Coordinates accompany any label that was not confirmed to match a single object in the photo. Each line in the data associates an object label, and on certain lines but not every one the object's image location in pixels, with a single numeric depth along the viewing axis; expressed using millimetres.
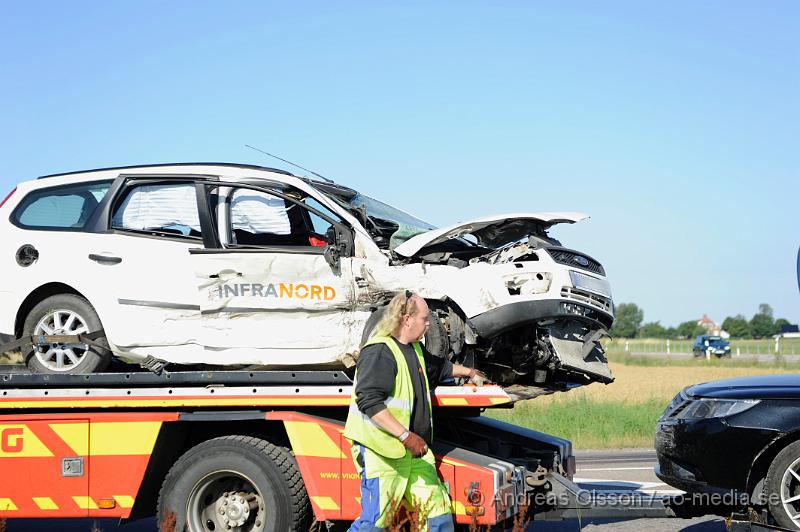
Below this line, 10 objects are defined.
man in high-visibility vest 5621
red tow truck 6375
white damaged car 7059
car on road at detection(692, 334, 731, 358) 63812
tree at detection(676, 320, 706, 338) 149250
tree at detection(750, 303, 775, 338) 147125
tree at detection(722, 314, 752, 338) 149500
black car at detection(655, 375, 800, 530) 6219
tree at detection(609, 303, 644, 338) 153375
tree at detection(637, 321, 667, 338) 151750
